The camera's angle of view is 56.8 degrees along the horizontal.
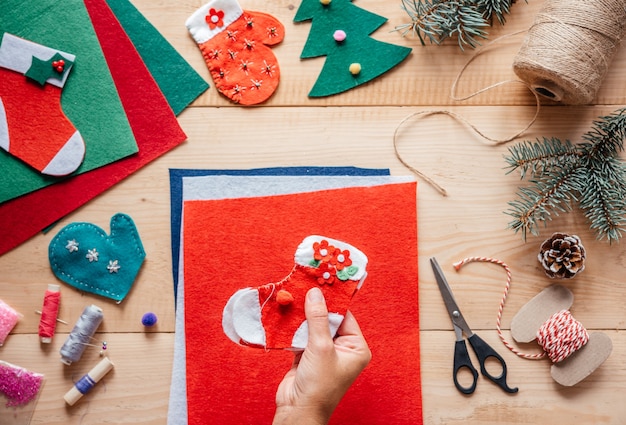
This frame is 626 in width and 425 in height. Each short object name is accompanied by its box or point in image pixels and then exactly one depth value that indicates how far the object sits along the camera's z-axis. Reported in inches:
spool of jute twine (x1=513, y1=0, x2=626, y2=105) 37.4
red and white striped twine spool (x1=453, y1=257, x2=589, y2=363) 40.6
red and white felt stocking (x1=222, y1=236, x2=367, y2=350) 34.9
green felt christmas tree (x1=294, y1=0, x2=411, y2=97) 42.4
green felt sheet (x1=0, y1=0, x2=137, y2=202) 41.8
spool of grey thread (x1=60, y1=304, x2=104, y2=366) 40.9
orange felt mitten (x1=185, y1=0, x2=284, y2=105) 42.3
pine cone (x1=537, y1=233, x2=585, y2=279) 40.6
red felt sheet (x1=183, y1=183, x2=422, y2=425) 41.8
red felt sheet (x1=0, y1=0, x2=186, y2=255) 42.0
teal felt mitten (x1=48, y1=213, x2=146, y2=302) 41.9
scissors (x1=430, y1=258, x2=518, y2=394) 41.7
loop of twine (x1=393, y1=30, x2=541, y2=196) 42.5
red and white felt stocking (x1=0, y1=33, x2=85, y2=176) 41.6
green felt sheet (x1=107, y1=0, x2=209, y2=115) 42.1
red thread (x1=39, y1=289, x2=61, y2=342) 41.4
